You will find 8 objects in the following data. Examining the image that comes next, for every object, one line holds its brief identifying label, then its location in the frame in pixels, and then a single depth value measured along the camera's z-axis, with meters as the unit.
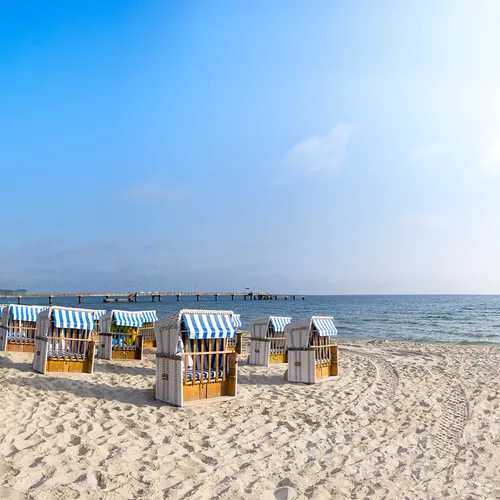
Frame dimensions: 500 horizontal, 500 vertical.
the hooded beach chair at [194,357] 8.54
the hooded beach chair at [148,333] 19.52
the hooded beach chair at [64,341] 11.57
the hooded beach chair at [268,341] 14.60
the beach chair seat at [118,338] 15.38
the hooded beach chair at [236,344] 16.98
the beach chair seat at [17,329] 15.84
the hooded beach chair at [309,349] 11.38
